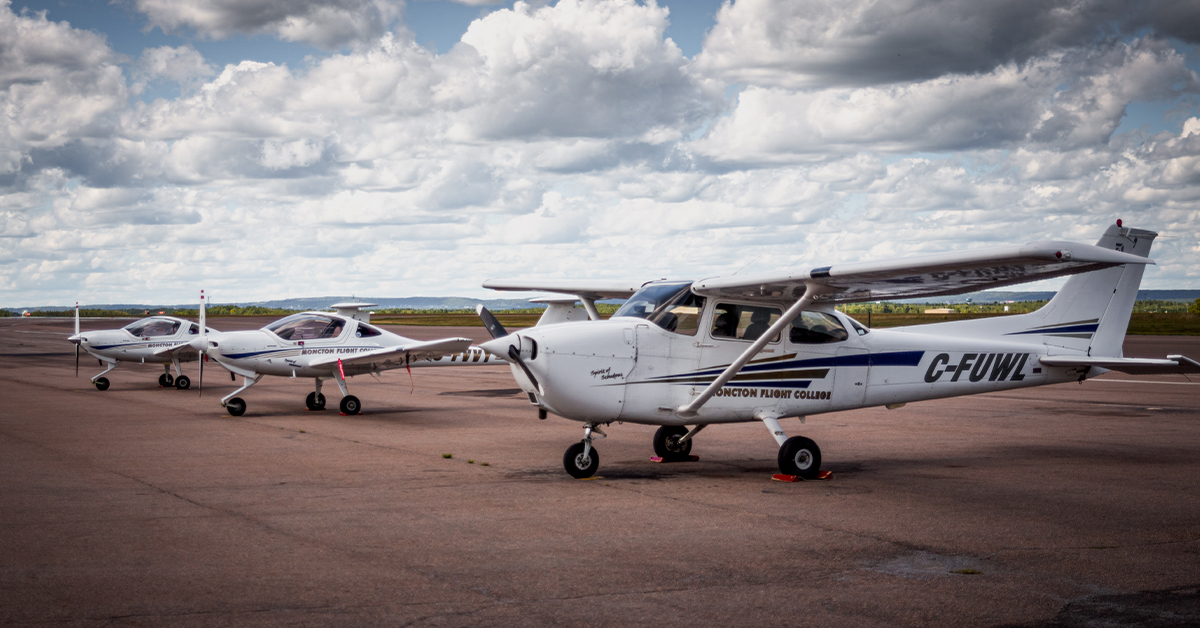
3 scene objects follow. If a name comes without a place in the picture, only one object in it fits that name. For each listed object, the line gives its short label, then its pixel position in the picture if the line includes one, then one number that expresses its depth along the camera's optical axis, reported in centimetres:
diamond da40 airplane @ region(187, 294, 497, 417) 1681
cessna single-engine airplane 929
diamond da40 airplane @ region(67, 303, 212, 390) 2305
